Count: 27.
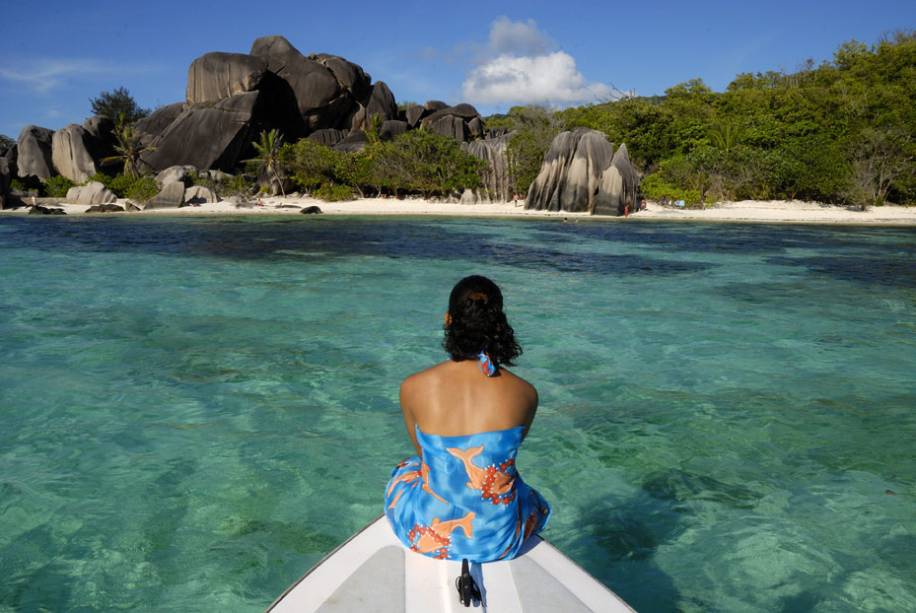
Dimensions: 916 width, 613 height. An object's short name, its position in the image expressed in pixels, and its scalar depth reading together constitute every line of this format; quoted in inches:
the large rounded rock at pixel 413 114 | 2635.3
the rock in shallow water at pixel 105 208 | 1579.7
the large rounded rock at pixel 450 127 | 2518.5
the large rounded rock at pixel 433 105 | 2723.9
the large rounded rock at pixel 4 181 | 1610.5
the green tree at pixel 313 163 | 1845.5
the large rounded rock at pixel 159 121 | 2227.4
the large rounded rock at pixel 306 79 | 2285.9
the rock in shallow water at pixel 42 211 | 1508.4
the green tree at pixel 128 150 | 1910.9
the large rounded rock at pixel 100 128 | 1996.8
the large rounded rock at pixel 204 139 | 1951.3
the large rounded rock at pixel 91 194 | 1728.0
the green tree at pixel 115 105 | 2603.3
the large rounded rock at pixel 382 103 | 2471.7
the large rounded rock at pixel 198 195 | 1718.8
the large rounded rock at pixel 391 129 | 2289.6
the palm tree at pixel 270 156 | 1867.6
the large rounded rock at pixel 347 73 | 2410.2
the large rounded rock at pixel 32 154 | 1907.0
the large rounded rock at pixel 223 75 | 2122.3
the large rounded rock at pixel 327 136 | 2237.9
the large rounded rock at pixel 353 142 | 2091.2
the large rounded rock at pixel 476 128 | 2630.4
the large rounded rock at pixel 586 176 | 1477.6
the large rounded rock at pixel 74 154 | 1908.2
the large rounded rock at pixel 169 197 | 1683.1
